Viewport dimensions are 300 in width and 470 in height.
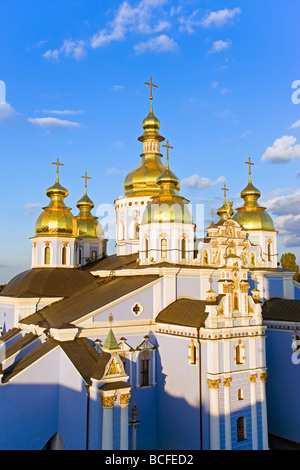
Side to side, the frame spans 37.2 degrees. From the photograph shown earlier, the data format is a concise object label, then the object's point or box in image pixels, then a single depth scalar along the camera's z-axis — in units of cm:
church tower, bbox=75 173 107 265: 2989
